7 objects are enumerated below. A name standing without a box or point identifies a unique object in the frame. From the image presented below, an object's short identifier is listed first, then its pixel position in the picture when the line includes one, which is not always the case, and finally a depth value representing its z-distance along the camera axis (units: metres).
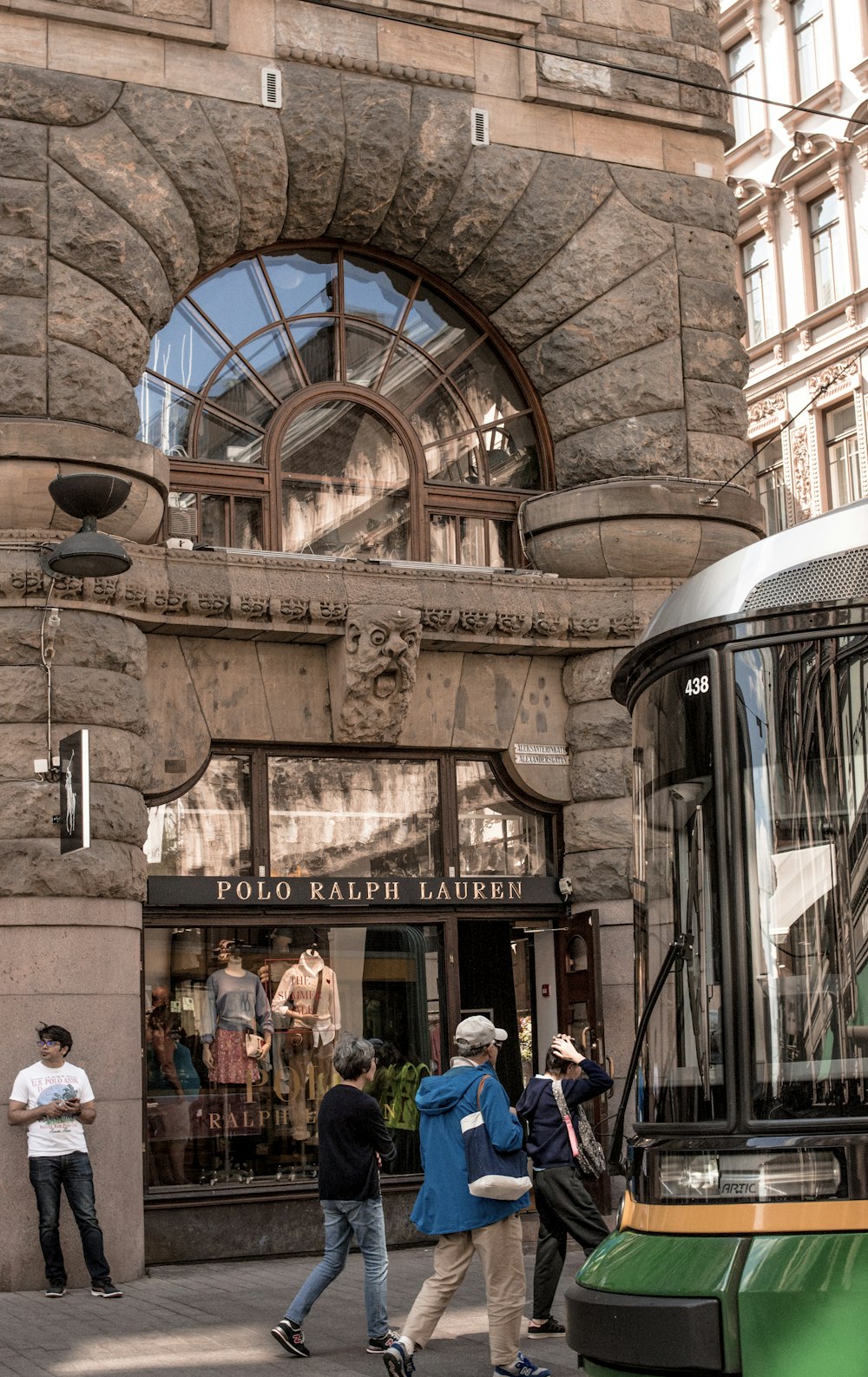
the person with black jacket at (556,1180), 9.88
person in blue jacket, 8.48
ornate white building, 33.84
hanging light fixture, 11.46
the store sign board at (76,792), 11.86
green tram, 6.00
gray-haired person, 9.29
